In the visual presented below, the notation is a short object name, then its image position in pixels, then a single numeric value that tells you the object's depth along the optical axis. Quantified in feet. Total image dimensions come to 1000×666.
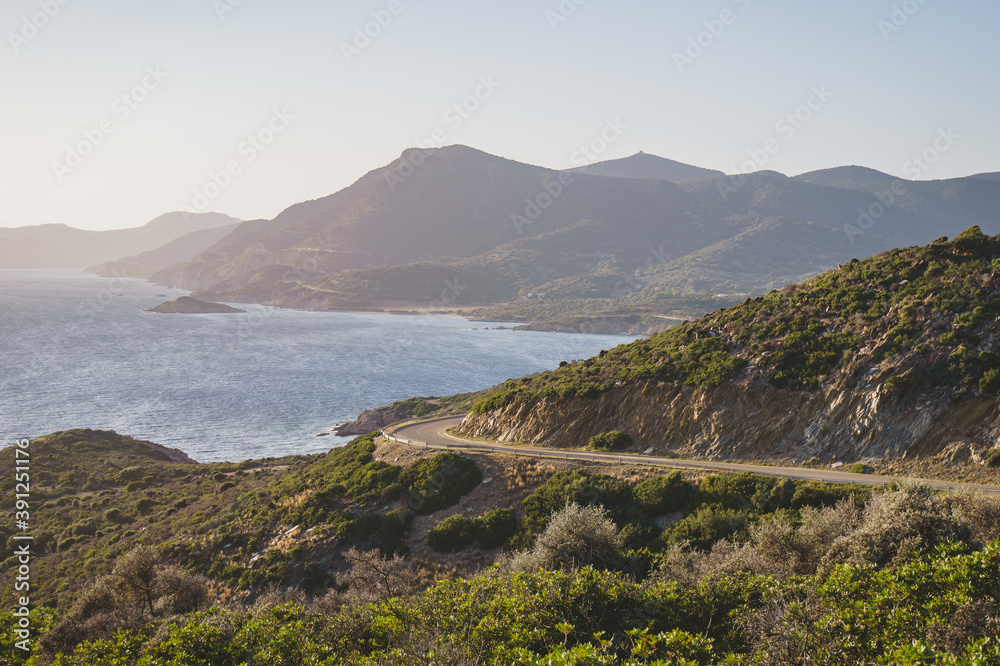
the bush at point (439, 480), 106.63
